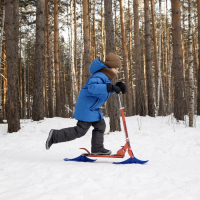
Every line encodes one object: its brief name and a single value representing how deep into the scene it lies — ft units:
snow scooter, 12.28
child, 12.50
